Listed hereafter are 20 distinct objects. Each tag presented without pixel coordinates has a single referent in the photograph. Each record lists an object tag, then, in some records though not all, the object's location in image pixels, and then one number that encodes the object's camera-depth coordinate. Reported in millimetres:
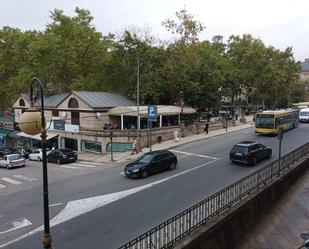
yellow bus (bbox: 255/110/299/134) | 36656
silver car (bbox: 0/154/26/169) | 33594
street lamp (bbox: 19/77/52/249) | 7914
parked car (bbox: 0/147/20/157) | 41188
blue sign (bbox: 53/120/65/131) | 41781
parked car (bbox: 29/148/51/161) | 37959
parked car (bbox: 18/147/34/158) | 41606
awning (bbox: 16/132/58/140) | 43438
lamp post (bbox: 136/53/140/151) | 34438
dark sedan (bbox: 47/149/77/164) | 33750
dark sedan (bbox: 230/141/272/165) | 23969
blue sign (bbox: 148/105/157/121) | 32344
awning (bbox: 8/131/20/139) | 53856
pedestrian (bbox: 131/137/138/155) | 33250
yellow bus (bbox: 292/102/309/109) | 73162
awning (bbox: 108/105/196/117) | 38438
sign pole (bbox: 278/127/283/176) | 18641
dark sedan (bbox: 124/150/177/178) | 23000
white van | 54156
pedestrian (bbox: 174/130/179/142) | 37531
